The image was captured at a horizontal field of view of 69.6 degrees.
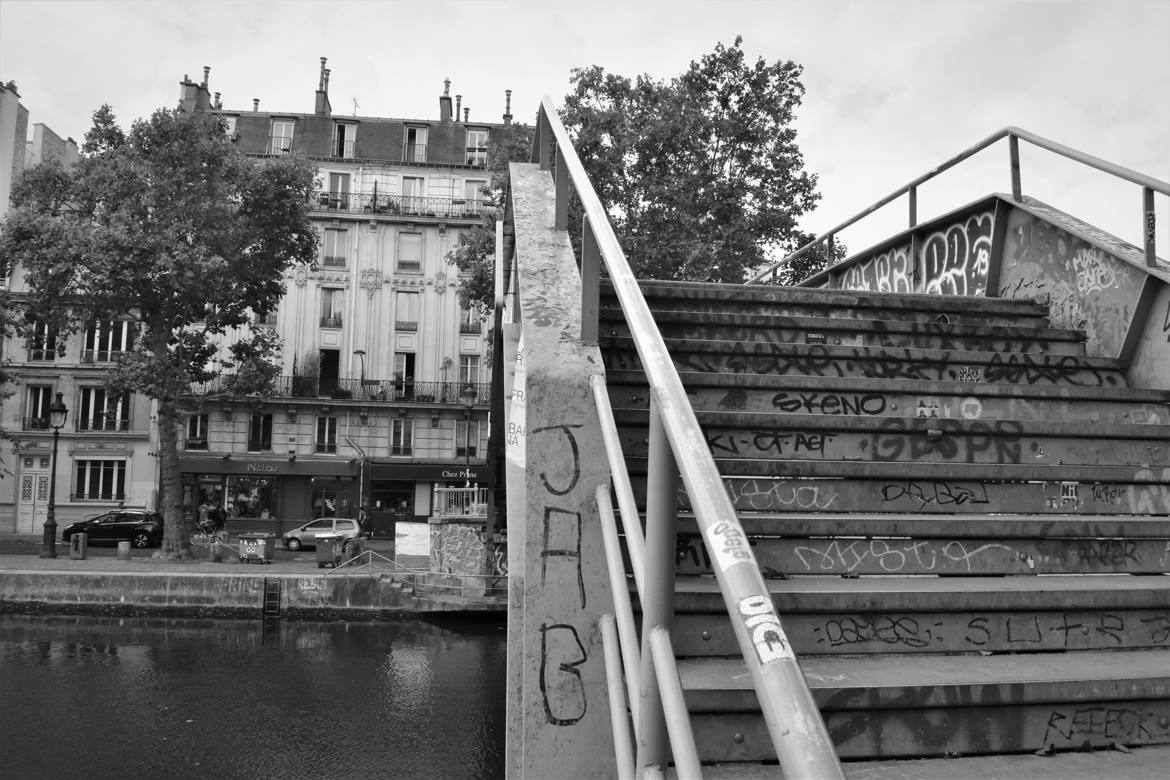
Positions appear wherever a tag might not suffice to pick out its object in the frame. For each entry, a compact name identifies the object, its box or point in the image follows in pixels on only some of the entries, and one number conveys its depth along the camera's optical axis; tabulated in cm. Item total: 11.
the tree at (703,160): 2180
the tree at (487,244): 2445
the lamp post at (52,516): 2370
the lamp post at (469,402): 3737
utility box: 2353
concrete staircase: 232
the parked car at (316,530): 2939
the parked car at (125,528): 2859
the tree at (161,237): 2319
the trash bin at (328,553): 2266
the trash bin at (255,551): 2333
